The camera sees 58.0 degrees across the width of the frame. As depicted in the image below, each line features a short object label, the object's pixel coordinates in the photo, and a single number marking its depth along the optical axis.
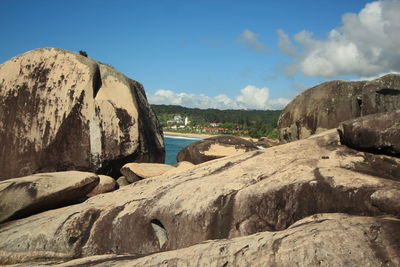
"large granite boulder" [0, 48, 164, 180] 11.16
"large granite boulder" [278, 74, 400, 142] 15.59
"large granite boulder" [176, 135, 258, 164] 15.22
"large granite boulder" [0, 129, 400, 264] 5.49
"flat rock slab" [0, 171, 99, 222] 8.41
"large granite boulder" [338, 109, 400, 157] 6.15
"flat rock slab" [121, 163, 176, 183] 10.63
